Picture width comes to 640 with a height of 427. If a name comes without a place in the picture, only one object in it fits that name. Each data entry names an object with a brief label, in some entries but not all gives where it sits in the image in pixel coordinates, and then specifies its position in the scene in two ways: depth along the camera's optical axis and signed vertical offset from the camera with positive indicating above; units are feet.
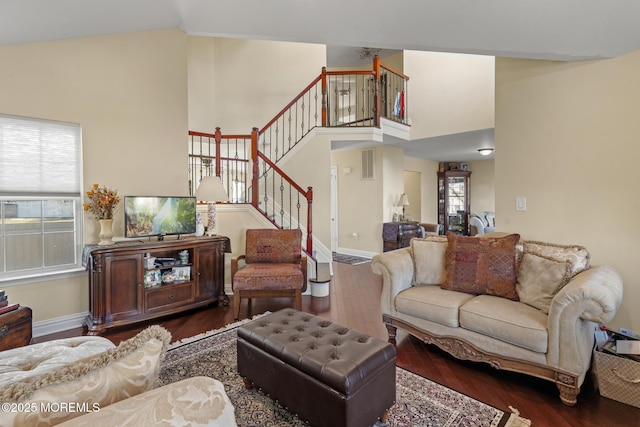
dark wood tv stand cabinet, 9.27 -2.65
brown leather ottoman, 4.87 -2.94
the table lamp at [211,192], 12.04 +0.62
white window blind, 8.74 +1.58
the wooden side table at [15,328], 6.66 -2.82
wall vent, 22.31 +3.22
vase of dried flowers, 9.84 +0.01
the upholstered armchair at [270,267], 10.89 -2.36
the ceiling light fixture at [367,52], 23.87 +12.65
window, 8.84 +0.31
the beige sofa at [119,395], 2.22 -1.56
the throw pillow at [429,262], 9.21 -1.74
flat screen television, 10.49 -0.32
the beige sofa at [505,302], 6.06 -2.40
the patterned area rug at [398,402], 5.70 -4.10
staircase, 15.38 +4.86
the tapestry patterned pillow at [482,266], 7.92 -1.65
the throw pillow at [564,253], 7.32 -1.21
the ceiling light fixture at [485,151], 21.89 +4.17
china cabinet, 27.71 +0.65
